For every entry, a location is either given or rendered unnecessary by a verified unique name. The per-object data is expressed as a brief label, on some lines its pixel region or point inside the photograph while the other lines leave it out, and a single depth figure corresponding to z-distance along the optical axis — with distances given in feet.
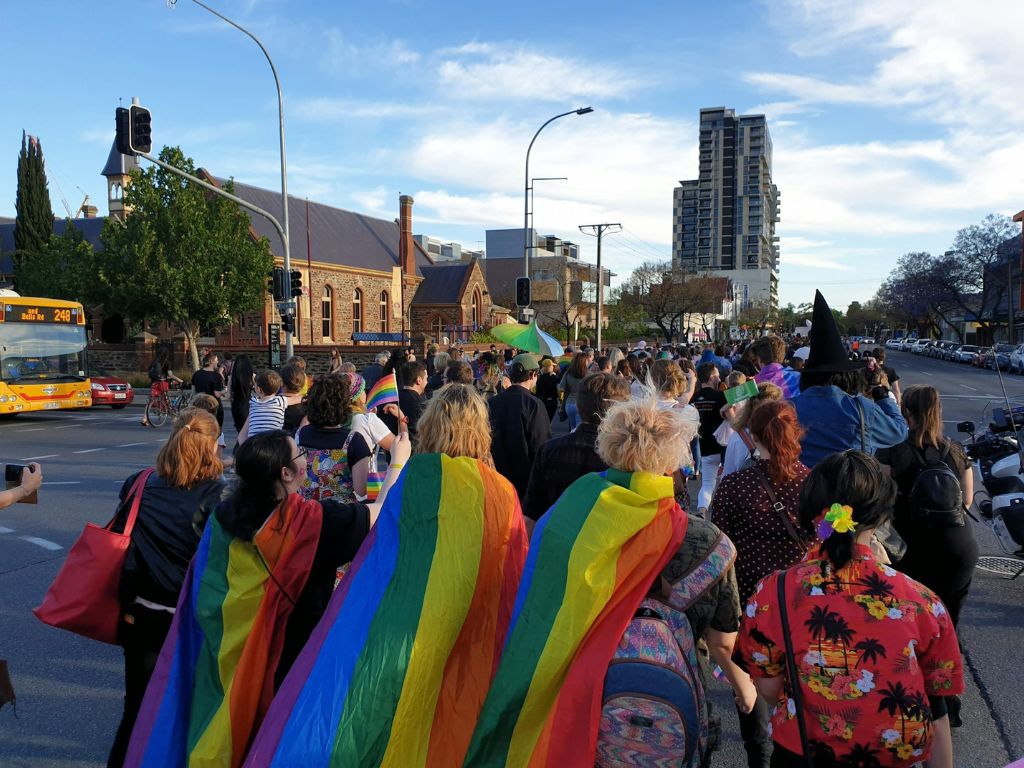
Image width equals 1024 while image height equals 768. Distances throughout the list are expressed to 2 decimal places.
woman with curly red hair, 11.35
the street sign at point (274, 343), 65.41
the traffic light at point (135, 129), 46.47
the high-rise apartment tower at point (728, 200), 512.63
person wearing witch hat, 15.62
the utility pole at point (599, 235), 120.79
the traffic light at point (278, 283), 65.16
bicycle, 63.00
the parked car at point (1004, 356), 137.68
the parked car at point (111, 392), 74.33
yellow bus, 60.70
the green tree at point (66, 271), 108.78
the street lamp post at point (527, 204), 80.86
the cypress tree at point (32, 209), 170.50
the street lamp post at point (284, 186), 63.87
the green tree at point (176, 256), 103.09
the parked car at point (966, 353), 169.53
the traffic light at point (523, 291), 78.43
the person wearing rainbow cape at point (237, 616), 9.64
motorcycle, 19.81
